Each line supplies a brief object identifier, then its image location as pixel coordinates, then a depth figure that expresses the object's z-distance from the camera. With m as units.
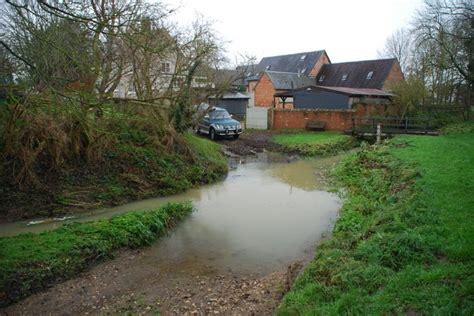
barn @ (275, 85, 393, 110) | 24.64
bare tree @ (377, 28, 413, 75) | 45.34
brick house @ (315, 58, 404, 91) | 35.94
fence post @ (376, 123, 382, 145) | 19.56
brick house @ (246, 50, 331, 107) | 38.06
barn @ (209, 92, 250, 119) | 33.45
